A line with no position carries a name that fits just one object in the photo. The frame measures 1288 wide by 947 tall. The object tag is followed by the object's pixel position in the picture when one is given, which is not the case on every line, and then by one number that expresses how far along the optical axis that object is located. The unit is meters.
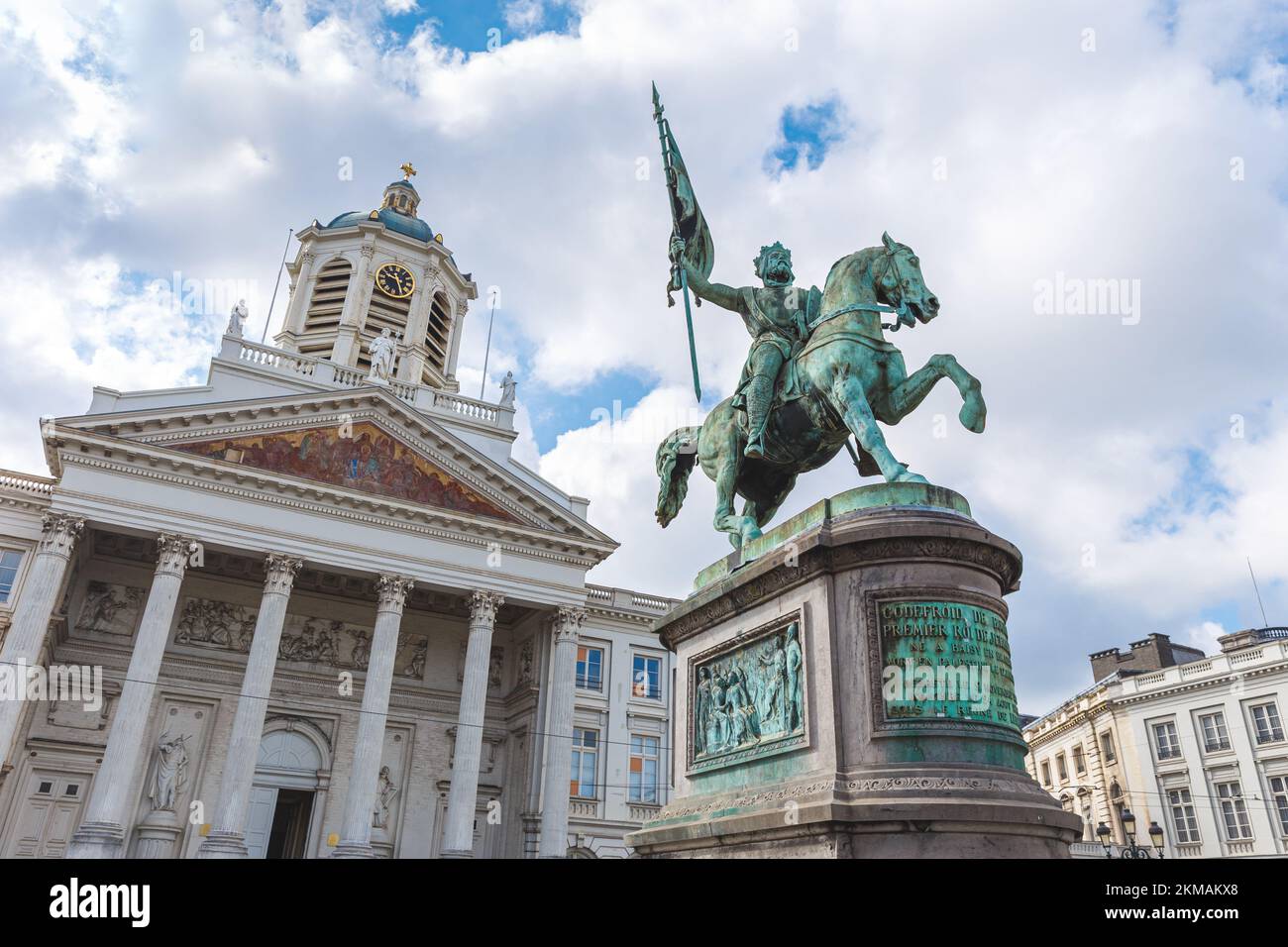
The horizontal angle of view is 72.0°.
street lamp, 20.95
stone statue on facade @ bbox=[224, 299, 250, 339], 36.62
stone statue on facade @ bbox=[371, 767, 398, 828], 33.00
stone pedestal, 4.81
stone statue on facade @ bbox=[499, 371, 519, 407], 40.22
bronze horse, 6.54
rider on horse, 7.29
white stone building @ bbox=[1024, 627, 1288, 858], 37.09
